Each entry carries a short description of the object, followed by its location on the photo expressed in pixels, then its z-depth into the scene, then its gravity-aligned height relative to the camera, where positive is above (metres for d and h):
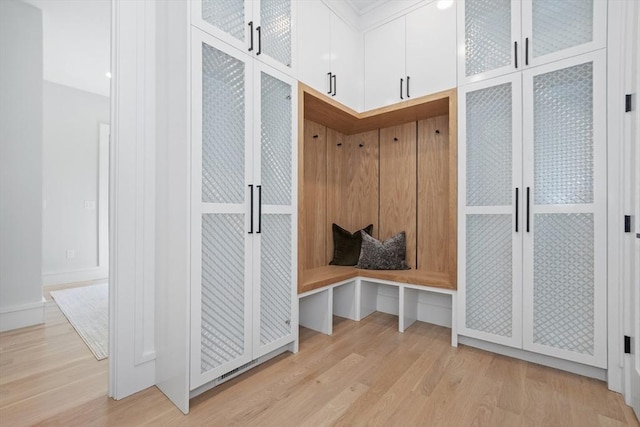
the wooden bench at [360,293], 2.30 -0.74
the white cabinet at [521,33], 1.76 +1.18
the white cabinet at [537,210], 1.74 +0.02
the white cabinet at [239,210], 1.55 +0.01
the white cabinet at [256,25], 1.60 +1.12
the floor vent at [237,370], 1.70 -0.95
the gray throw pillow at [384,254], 2.73 -0.38
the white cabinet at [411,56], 2.27 +1.31
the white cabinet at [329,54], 2.25 +1.33
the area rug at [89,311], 2.27 -0.99
